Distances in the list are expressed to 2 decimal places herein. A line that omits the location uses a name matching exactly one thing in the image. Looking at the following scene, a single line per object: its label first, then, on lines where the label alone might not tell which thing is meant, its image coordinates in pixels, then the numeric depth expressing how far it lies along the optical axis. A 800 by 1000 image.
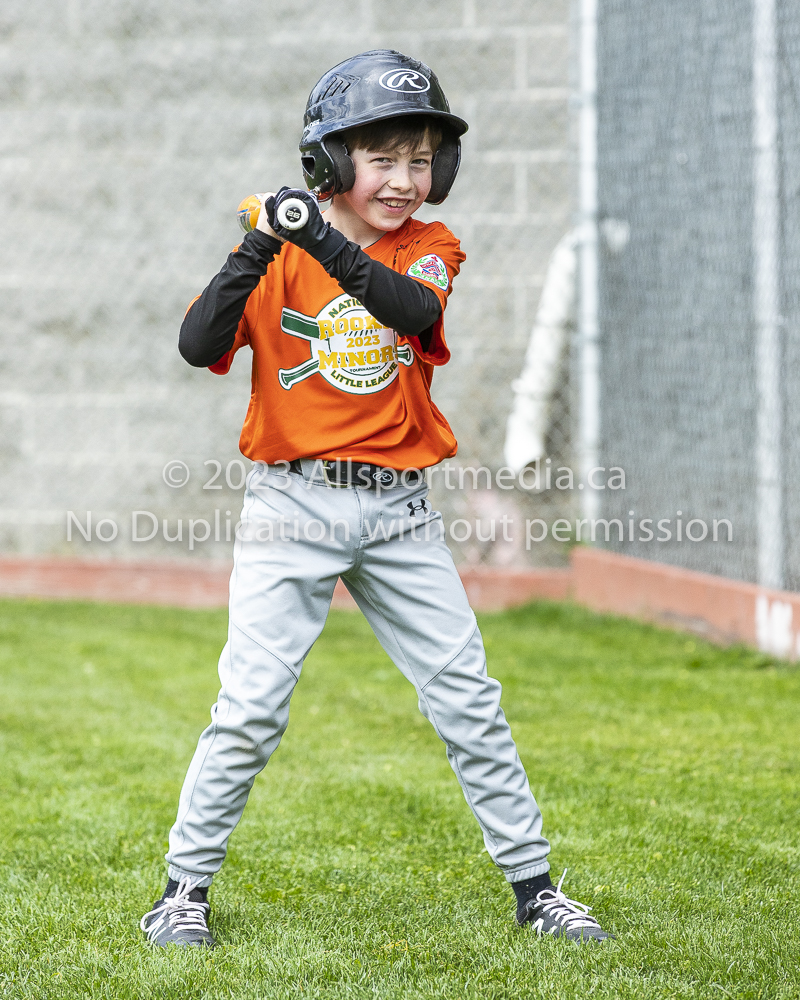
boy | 4.70
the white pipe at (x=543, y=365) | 13.14
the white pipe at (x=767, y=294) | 10.30
